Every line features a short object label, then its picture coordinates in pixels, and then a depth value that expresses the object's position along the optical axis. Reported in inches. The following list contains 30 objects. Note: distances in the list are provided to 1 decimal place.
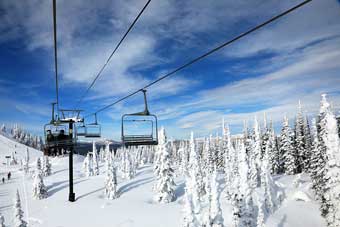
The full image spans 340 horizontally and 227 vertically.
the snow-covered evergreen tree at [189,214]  969.9
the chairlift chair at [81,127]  840.3
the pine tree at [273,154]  2511.6
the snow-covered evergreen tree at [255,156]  2090.3
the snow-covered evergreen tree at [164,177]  1860.2
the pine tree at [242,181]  1256.8
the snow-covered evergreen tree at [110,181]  2030.0
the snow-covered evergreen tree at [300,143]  2343.8
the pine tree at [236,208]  1140.5
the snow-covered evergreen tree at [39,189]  2209.6
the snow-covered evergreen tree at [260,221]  1179.2
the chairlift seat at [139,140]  462.0
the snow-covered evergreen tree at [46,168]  3520.7
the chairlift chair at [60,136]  901.8
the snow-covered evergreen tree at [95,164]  3603.8
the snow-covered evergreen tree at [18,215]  1002.1
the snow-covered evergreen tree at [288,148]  2303.0
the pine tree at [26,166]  3838.6
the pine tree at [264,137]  2566.4
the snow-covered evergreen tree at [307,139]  2301.4
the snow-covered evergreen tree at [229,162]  2243.1
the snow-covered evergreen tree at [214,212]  1009.2
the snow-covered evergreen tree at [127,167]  2984.7
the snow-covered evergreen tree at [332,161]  1155.3
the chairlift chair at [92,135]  798.7
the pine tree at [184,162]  3402.8
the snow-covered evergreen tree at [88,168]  3524.4
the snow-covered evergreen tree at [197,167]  2090.3
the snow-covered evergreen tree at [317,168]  1450.5
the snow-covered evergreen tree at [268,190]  1777.3
